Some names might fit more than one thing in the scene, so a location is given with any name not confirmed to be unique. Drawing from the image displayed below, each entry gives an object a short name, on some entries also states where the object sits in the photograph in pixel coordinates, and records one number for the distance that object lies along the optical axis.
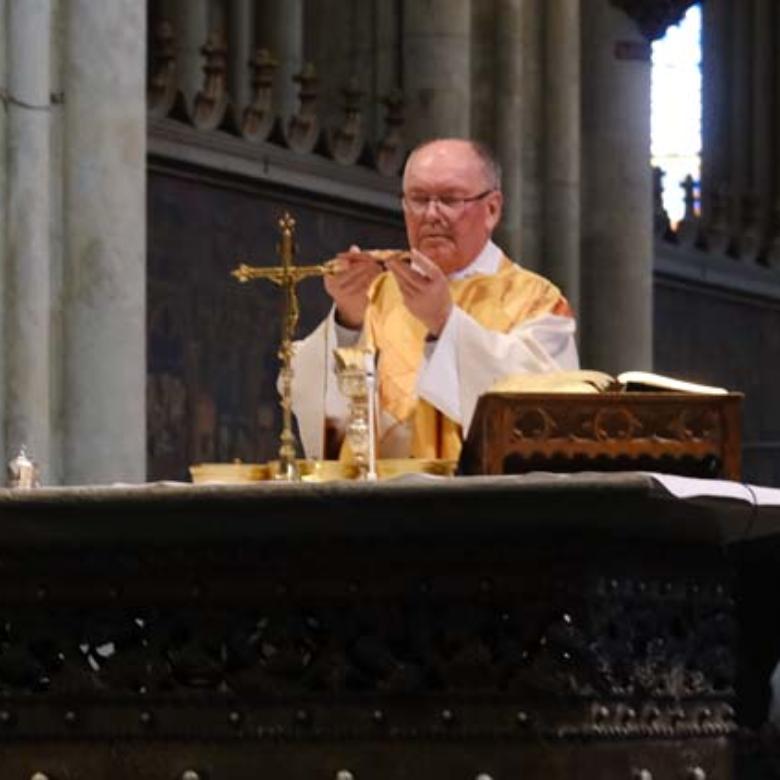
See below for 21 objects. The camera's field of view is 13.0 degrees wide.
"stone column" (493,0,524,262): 17.38
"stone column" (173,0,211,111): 15.71
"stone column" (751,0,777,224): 21.64
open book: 4.87
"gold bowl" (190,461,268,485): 5.98
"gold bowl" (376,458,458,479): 6.48
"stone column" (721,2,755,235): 21.69
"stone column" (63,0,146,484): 12.29
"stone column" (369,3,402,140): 17.23
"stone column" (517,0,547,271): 17.75
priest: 7.26
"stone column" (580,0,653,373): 18.03
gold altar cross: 6.00
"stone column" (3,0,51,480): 11.79
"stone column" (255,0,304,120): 16.77
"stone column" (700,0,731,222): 21.86
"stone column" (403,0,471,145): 16.98
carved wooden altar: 4.03
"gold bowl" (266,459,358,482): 6.21
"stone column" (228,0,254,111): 16.31
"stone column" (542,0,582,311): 17.83
